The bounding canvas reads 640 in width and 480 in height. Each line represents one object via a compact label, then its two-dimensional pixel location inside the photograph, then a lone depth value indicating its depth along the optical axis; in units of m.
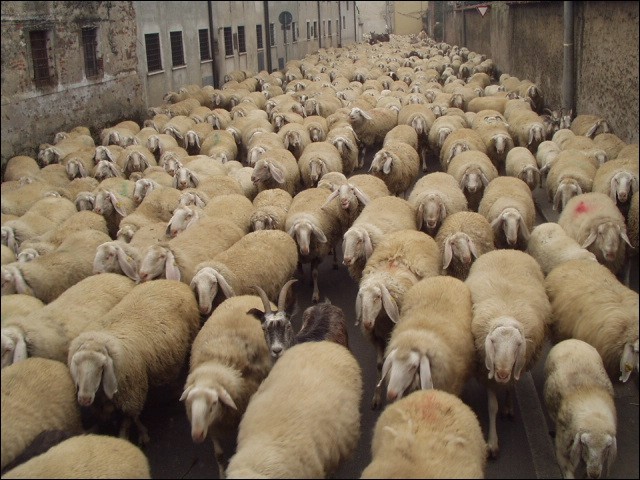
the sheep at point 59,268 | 6.70
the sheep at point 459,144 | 11.55
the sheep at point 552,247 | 7.09
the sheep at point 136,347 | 5.11
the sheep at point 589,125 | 12.04
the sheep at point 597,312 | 5.26
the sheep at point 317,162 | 11.16
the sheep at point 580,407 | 4.29
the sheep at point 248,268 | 6.77
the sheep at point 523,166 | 10.41
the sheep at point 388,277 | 6.15
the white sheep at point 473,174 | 9.77
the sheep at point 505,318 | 5.12
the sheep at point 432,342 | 4.94
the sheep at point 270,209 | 8.72
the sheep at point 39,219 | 7.80
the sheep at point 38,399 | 4.12
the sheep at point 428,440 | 3.64
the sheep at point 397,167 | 10.87
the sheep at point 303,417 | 3.96
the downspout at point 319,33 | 42.65
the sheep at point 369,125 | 14.51
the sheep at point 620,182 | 8.16
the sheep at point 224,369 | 4.68
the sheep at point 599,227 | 7.29
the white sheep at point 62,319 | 5.20
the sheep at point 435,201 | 8.36
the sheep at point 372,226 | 7.56
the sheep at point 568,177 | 9.05
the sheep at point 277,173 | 10.72
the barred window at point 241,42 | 22.49
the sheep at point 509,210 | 7.87
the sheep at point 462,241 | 7.12
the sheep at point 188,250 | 7.07
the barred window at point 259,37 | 25.52
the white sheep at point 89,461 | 3.69
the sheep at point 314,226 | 8.25
